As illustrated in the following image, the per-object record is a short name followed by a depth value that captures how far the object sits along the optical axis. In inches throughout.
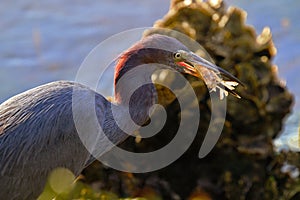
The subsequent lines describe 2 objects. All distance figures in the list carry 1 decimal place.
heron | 271.7
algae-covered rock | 351.3
